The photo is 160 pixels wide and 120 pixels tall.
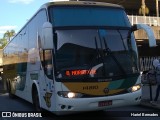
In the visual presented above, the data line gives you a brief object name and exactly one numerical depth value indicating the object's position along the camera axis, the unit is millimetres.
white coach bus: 9266
